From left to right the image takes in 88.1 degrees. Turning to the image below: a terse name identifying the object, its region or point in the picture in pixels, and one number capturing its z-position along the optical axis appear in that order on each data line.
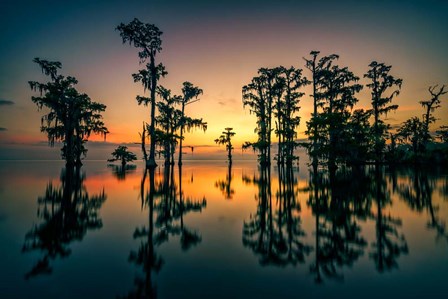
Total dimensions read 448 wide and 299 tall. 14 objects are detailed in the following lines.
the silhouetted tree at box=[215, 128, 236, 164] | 55.52
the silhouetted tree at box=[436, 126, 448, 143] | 39.45
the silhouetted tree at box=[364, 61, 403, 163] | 32.03
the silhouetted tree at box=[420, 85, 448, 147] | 37.66
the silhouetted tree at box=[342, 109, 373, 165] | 32.35
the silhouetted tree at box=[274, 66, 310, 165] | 34.53
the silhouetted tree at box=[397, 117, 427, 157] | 38.41
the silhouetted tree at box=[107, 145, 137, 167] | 50.32
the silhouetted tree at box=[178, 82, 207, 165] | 40.53
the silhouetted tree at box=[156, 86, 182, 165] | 39.66
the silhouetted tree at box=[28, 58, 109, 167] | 33.03
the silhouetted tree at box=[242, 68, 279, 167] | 36.78
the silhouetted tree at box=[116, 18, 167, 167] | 28.62
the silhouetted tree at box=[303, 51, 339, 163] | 26.37
